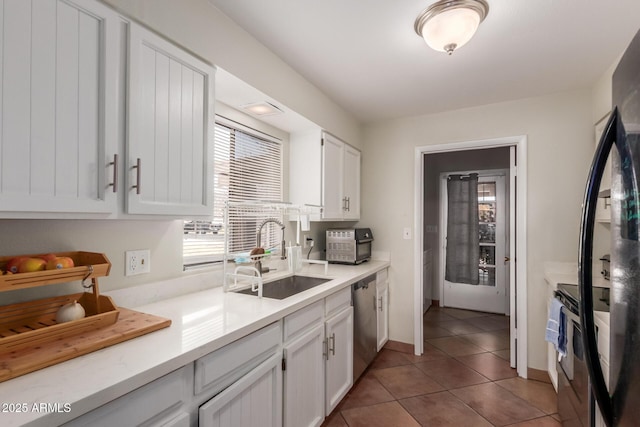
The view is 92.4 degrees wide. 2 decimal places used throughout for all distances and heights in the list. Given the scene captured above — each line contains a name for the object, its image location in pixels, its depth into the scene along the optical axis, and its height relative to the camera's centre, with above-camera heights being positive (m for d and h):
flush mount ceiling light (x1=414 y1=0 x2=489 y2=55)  1.44 +0.95
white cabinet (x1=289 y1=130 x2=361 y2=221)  2.58 +0.38
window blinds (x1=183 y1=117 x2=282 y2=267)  1.90 +0.20
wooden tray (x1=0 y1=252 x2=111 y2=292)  0.86 -0.18
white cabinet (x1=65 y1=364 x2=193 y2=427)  0.77 -0.53
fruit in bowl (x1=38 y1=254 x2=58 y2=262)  1.00 -0.14
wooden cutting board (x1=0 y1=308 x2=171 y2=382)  0.79 -0.39
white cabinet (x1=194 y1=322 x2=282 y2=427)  1.06 -0.65
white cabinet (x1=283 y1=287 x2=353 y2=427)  1.55 -0.84
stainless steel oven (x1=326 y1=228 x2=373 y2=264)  2.81 -0.27
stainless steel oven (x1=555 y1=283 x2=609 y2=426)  1.40 -0.78
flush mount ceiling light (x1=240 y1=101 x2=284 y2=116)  2.01 +0.73
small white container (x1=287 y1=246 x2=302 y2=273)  2.35 -0.32
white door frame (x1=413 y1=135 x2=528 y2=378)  2.59 -0.20
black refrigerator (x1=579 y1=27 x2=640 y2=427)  0.52 -0.08
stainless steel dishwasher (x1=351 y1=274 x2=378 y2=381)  2.33 -0.88
